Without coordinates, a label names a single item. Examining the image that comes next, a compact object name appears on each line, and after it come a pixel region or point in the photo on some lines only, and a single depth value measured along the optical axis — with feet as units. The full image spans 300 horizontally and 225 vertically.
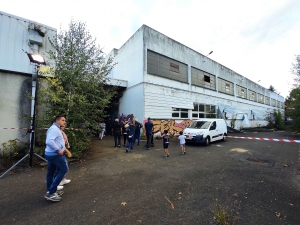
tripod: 17.36
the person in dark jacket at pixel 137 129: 28.12
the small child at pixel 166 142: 22.80
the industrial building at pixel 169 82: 41.56
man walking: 10.28
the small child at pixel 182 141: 24.40
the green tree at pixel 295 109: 52.25
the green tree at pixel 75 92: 20.12
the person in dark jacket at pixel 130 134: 25.66
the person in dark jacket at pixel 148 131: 28.27
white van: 31.17
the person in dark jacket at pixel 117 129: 28.50
